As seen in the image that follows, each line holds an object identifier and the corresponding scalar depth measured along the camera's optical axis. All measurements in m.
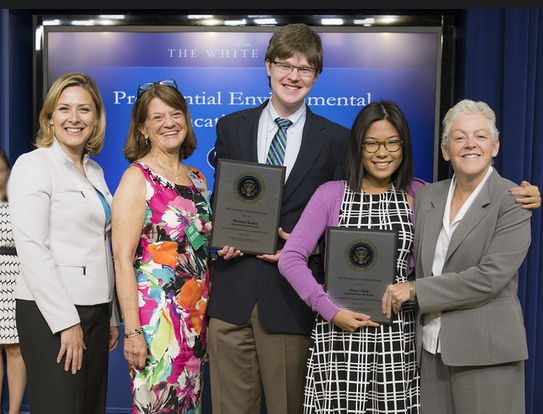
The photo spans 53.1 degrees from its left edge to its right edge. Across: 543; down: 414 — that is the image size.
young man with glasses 2.11
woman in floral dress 2.00
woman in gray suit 1.83
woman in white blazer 1.86
